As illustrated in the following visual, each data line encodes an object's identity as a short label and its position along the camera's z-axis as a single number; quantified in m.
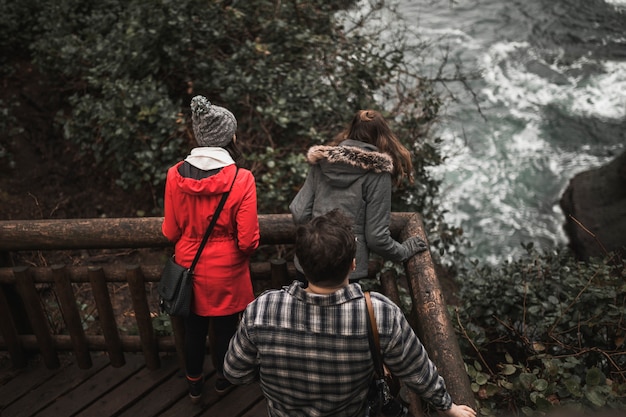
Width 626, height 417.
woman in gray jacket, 2.61
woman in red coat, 2.47
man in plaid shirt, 1.70
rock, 8.48
